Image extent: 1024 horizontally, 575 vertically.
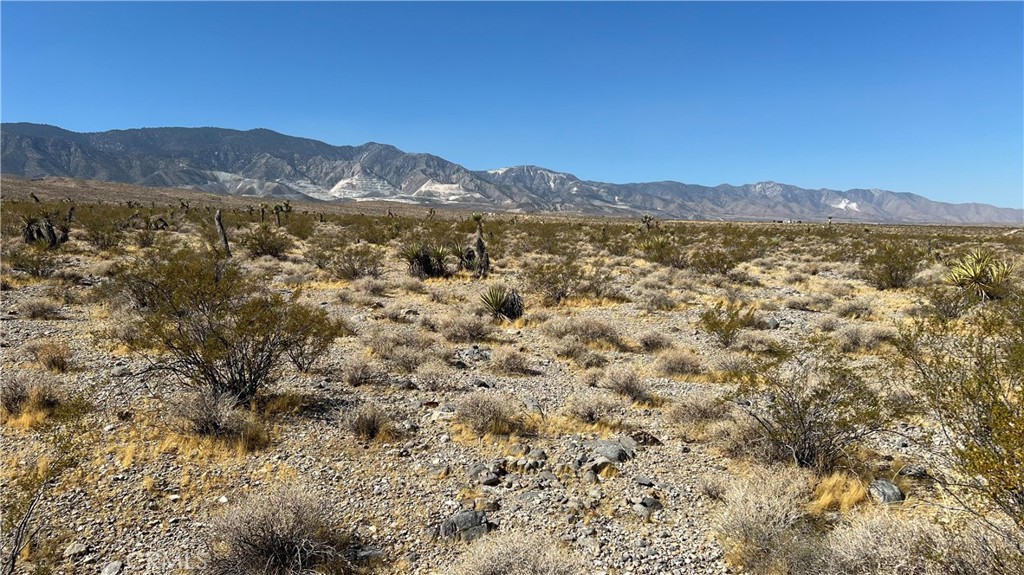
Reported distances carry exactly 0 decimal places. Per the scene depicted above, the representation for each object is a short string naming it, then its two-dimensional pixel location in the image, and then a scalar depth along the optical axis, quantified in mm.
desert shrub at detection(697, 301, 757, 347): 10727
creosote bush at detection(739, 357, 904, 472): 5348
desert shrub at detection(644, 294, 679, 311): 14555
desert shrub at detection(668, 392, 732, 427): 6844
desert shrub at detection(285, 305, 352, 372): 7408
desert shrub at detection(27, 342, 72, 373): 7816
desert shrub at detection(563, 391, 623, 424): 7004
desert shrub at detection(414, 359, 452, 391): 8133
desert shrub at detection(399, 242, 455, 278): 19111
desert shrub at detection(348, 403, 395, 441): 6344
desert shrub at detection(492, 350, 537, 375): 9148
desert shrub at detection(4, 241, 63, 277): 15844
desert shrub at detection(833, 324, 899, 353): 10188
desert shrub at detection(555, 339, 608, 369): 9547
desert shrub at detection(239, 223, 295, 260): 23750
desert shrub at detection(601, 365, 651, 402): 7852
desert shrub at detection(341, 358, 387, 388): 8086
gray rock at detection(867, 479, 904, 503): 4797
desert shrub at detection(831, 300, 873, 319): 13343
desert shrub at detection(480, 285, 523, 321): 13234
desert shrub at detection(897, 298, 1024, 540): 3002
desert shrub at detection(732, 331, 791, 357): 10391
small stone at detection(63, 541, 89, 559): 4109
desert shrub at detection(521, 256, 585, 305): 15617
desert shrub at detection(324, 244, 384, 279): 18484
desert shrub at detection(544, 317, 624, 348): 11078
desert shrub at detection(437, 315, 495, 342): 11258
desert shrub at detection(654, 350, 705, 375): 9133
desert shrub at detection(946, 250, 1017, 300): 13633
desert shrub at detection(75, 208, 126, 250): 24156
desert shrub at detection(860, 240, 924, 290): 17281
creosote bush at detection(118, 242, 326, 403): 6688
